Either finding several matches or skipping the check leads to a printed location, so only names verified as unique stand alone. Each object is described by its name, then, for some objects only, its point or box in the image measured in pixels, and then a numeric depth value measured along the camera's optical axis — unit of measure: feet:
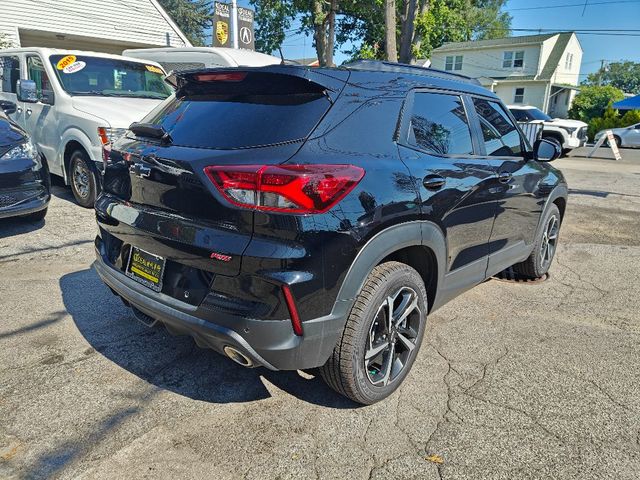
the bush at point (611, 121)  90.99
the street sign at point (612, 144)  53.88
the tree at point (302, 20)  62.44
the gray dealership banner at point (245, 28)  46.06
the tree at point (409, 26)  44.39
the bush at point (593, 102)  107.38
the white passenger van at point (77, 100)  20.35
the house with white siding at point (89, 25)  47.78
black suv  7.32
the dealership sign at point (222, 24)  44.04
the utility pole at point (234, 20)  43.60
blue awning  80.12
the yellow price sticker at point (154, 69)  25.58
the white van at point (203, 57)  30.37
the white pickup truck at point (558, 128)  58.08
